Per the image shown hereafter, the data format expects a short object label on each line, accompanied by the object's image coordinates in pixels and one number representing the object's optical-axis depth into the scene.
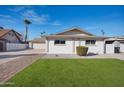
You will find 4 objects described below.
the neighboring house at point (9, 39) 15.81
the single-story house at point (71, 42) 11.82
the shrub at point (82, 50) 10.21
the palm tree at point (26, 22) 30.01
